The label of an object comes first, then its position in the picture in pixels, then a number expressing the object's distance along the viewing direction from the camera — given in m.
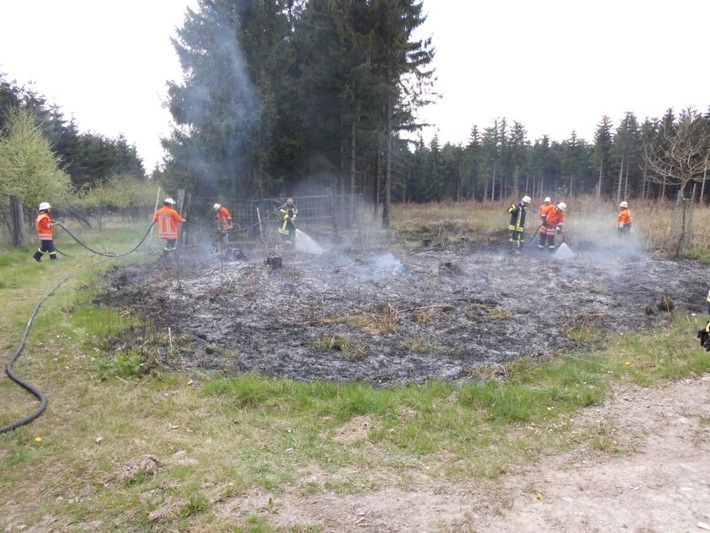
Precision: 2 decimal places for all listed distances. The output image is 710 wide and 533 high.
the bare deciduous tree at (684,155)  12.87
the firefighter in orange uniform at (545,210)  14.52
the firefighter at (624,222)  15.98
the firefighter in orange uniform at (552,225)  14.58
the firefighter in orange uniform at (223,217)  14.86
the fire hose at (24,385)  4.22
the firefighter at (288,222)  14.66
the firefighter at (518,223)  15.19
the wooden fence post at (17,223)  15.81
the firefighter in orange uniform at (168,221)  12.17
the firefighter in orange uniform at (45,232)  11.05
